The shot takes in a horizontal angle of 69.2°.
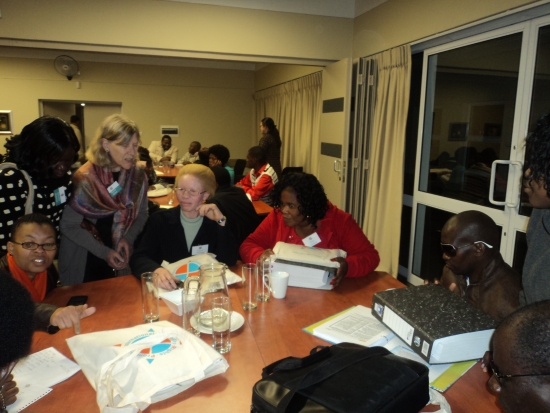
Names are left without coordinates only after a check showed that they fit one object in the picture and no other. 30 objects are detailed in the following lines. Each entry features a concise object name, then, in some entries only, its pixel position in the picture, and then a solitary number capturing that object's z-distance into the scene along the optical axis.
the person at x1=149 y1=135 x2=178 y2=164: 8.84
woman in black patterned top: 1.97
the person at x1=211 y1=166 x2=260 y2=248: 2.89
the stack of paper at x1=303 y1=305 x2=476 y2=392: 1.23
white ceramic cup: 1.75
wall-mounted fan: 8.11
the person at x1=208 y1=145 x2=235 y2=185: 5.12
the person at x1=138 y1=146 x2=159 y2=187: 5.10
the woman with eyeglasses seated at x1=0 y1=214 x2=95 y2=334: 1.75
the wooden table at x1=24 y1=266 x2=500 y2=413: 1.10
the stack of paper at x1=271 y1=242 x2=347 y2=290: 1.84
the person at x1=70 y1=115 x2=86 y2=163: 8.32
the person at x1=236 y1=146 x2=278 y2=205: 4.84
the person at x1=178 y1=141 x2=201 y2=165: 8.52
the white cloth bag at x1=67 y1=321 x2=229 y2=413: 1.03
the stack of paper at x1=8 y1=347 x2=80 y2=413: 1.10
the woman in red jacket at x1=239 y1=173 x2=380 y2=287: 2.25
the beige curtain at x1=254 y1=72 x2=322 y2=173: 6.32
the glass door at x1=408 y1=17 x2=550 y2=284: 2.71
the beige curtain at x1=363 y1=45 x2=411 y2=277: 3.77
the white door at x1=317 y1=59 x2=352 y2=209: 4.28
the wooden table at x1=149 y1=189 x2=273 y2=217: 3.86
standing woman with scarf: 2.31
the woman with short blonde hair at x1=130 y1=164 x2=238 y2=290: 2.10
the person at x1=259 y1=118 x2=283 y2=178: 6.14
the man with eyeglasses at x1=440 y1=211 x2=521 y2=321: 1.51
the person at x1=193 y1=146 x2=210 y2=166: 5.99
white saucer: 1.42
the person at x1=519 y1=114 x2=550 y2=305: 1.27
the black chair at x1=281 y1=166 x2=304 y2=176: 6.22
